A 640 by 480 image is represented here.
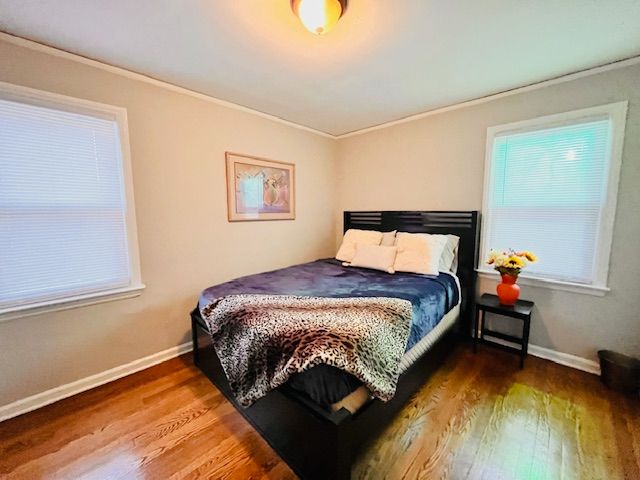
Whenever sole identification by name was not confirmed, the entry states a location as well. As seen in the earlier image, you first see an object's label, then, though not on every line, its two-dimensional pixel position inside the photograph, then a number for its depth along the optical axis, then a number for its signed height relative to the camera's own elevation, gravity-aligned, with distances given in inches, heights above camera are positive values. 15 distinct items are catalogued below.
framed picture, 109.0 +11.2
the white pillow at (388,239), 117.6 -11.5
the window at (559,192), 81.7 +7.5
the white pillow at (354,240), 122.5 -12.6
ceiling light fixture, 52.6 +41.0
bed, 47.1 -34.6
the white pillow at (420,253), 99.7 -15.5
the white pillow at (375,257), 106.1 -18.1
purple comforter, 47.9 -23.9
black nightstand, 86.7 -33.9
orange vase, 91.3 -26.6
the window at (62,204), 67.6 +2.7
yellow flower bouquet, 89.0 -16.2
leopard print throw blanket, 49.1 -25.7
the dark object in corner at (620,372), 74.3 -45.4
